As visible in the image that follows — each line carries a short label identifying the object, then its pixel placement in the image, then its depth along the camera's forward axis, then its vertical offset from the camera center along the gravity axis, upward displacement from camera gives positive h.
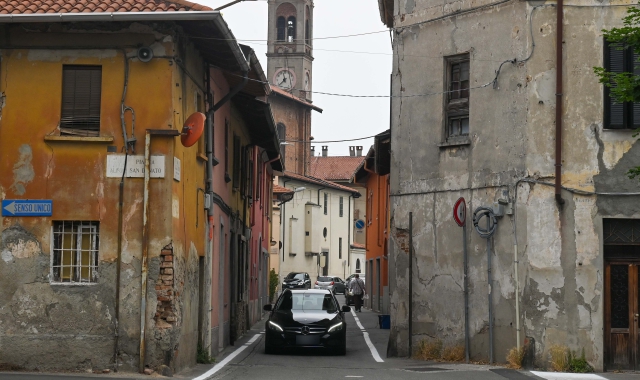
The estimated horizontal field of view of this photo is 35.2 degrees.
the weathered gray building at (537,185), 18.41 +1.17
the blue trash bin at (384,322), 30.48 -2.34
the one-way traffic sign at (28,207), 15.96 +0.52
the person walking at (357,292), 43.99 -2.08
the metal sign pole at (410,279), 20.75 -0.70
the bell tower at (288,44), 92.81 +18.44
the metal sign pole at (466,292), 19.62 -0.90
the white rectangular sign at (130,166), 16.02 +1.20
